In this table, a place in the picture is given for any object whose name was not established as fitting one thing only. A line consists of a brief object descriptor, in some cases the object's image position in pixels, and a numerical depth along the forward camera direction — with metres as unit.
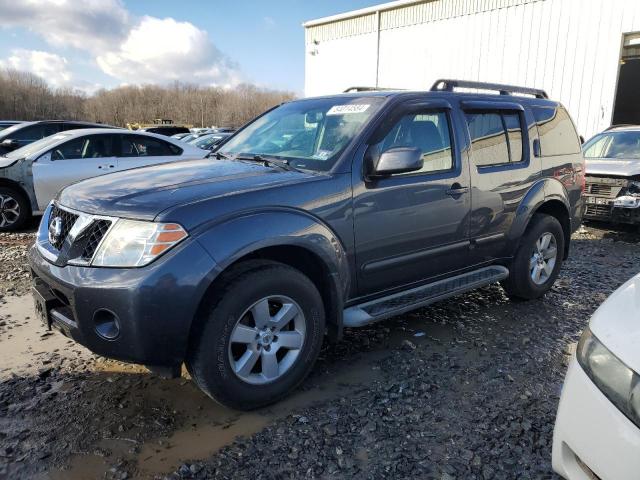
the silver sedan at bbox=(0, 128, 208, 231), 7.18
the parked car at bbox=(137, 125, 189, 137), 25.52
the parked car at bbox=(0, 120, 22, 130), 14.46
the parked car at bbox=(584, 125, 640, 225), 7.79
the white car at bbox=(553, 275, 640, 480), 1.58
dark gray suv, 2.43
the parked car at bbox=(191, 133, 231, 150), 18.27
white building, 14.54
